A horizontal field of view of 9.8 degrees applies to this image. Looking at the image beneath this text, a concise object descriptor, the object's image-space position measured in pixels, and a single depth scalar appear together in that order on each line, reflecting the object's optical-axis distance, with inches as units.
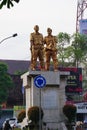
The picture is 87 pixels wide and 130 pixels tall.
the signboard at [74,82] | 2208.4
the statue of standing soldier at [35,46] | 970.7
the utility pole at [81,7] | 3246.6
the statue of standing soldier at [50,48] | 990.4
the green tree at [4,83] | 2356.1
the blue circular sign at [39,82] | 684.1
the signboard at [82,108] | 2301.9
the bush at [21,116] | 1050.6
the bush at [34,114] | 914.7
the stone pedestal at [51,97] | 960.9
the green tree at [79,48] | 2568.9
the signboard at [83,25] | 3204.2
